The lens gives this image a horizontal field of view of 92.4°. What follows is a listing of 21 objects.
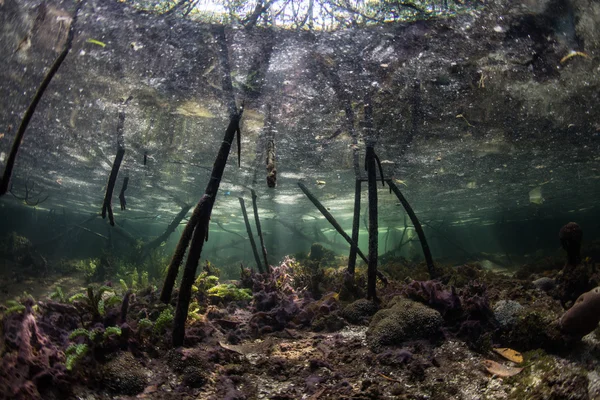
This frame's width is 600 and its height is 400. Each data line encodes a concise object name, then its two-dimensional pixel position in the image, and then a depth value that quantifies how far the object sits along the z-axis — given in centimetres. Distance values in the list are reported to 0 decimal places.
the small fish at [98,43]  673
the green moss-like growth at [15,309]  414
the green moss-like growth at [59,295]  632
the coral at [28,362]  297
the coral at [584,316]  404
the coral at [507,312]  512
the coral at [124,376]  379
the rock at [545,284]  768
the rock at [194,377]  417
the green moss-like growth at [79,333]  429
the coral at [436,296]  572
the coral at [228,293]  815
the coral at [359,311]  658
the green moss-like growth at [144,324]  491
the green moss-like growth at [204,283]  818
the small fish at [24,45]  713
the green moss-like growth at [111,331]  435
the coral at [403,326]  519
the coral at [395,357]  461
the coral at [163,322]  528
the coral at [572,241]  645
